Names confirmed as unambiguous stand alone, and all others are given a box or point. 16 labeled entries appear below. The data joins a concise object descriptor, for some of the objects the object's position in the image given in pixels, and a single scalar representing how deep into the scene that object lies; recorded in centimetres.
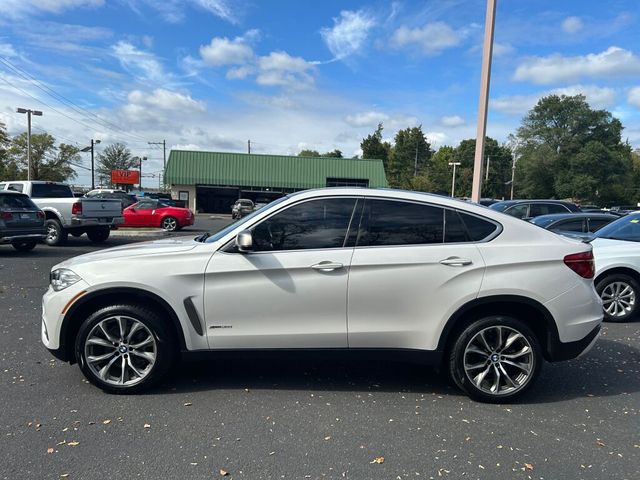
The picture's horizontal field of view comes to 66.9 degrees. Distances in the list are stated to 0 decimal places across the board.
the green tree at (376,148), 7750
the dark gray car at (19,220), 1160
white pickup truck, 1403
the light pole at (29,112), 3656
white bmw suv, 387
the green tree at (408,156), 7506
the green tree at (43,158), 5953
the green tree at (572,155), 7038
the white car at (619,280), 664
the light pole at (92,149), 5770
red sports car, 2194
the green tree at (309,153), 12838
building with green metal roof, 4519
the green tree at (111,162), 8956
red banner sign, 6750
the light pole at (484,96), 943
